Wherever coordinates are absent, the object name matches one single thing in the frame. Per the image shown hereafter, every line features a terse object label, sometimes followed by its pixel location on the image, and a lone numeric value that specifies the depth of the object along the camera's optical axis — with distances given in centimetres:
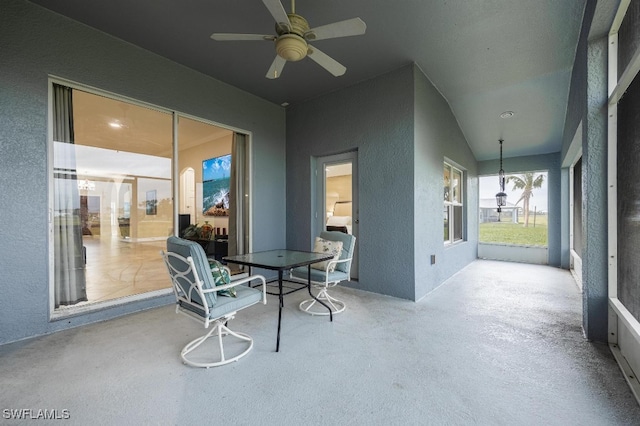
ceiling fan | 189
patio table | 234
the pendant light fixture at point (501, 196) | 615
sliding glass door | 275
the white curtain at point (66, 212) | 268
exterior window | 498
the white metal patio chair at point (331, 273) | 289
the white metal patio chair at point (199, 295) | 186
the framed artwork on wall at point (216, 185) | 463
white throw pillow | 301
